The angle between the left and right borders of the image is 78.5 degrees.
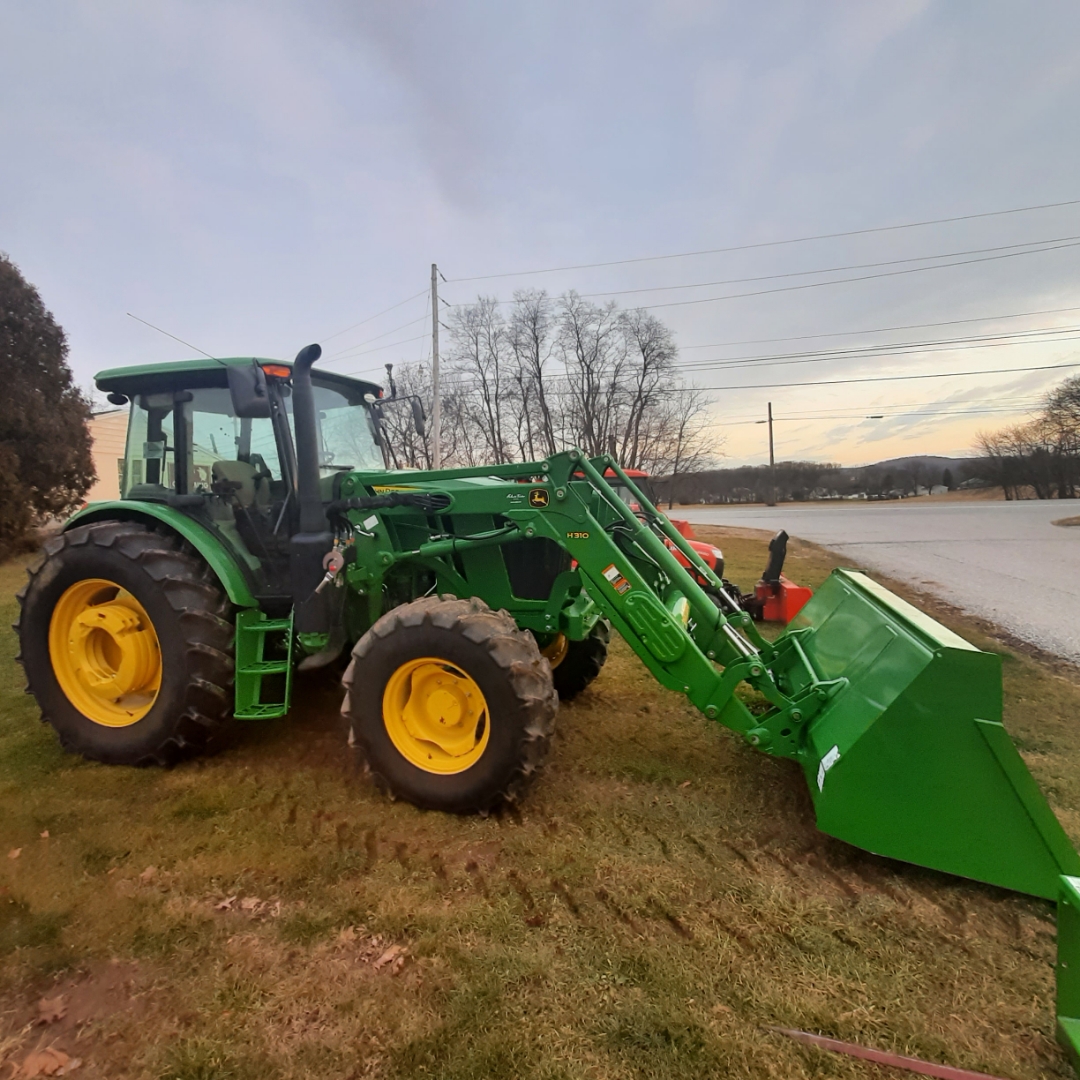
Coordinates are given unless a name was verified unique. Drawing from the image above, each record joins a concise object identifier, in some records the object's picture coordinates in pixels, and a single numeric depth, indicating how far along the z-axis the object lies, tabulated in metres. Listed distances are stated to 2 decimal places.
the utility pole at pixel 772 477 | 47.97
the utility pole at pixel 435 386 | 20.45
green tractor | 2.62
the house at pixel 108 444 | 22.95
